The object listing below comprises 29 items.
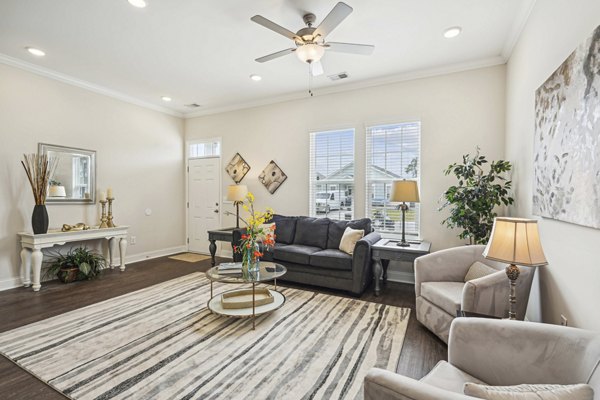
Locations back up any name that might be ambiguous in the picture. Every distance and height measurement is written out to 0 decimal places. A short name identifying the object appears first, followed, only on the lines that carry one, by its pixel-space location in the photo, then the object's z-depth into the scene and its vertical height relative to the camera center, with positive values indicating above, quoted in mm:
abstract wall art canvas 1400 +355
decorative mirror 4105 +320
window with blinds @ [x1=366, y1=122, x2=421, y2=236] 4023 +460
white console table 3617 -628
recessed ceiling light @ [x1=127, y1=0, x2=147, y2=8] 2512 +1751
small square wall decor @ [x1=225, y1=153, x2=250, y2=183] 5422 +576
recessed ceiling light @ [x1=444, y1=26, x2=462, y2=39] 2901 +1752
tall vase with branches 3703 +181
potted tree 3045 -4
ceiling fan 2451 +1452
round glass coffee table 2668 -1040
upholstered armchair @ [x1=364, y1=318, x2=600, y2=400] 979 -656
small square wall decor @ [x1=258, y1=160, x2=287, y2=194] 5043 +378
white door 5777 -57
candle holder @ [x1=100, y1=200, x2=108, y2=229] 4493 -354
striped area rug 1842 -1232
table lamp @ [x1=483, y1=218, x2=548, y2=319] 1565 -256
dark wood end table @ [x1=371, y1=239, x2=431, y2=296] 3320 -651
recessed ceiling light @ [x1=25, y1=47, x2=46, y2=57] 3396 +1780
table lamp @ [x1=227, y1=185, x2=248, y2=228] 4898 +77
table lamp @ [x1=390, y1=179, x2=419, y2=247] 3457 +78
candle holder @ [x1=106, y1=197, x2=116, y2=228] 4586 -316
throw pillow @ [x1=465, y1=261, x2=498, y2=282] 2467 -644
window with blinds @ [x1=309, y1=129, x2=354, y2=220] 4492 +388
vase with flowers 2854 -461
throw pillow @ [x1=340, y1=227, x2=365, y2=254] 3615 -543
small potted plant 3980 -1002
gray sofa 3436 -732
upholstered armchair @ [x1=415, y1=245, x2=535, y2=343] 1981 -727
